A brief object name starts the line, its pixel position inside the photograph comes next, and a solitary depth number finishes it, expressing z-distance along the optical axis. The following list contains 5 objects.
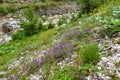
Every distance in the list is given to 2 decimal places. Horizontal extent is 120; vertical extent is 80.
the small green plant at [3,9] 7.69
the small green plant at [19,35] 5.01
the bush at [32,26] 4.94
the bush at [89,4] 4.95
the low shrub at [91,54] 2.40
